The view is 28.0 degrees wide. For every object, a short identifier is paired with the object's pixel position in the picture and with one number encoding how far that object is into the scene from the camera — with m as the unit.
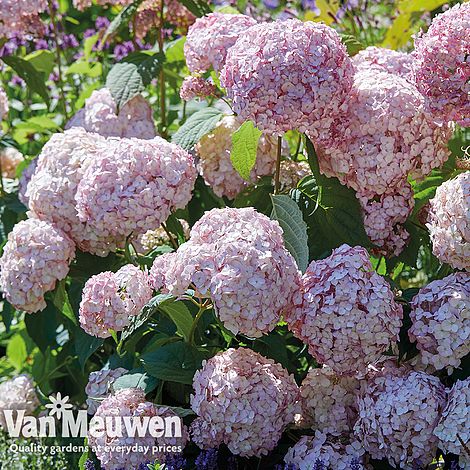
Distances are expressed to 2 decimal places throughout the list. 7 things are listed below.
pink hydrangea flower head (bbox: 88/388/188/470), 1.98
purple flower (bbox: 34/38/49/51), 4.03
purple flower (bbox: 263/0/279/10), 4.39
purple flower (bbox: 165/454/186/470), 1.91
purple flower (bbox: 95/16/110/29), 3.84
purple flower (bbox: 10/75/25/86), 4.46
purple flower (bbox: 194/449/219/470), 1.89
